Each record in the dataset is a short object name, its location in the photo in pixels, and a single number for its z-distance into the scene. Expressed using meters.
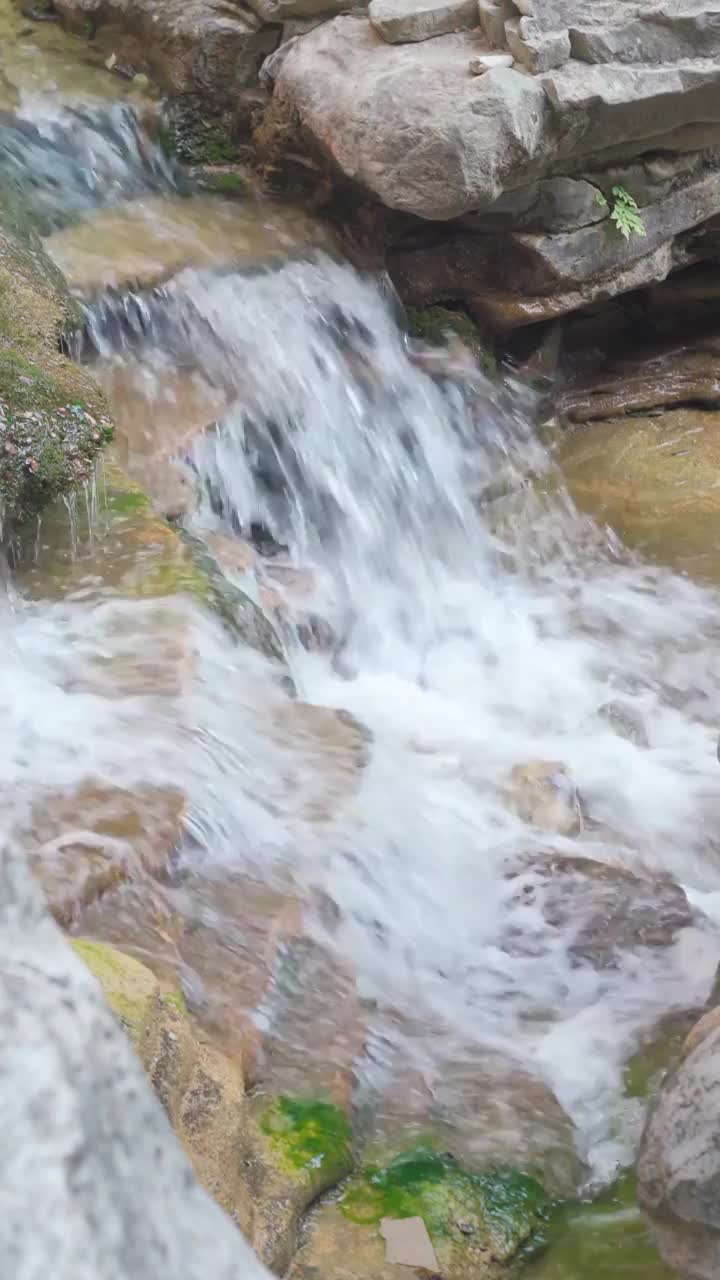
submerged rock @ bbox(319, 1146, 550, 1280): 2.90
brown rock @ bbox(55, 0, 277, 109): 7.93
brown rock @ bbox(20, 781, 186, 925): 3.25
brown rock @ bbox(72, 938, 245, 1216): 2.60
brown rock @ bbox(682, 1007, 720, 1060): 3.29
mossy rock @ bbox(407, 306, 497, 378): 7.92
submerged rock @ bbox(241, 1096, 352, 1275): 2.79
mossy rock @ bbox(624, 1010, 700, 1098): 3.65
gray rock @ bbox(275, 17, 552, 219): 6.44
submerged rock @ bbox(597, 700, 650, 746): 5.69
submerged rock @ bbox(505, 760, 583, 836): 4.76
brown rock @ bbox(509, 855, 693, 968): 4.19
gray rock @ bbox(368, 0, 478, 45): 7.03
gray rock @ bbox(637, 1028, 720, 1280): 2.84
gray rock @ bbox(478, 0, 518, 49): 6.83
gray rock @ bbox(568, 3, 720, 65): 6.78
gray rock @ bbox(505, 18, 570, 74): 6.62
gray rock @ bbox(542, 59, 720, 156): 6.71
